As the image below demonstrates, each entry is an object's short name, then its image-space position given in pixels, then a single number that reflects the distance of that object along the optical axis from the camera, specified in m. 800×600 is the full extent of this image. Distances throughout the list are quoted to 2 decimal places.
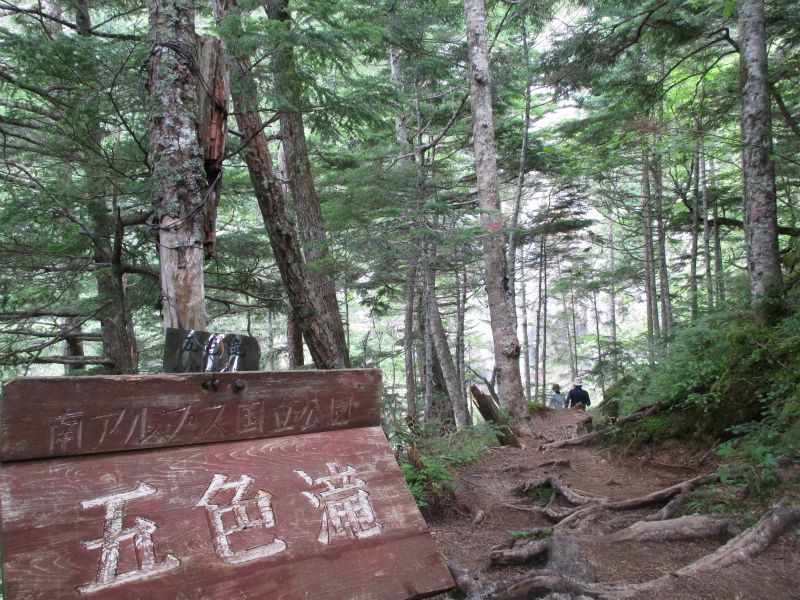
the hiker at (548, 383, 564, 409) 15.79
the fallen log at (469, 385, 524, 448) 7.91
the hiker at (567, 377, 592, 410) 14.05
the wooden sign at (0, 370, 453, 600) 1.55
